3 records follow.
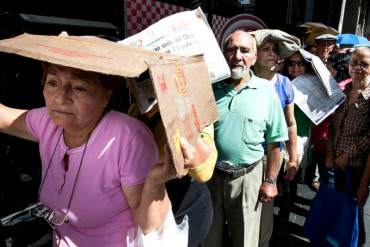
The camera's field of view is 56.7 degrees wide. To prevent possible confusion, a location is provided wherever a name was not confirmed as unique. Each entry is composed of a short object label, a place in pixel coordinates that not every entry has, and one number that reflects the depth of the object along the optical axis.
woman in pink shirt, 1.08
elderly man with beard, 2.02
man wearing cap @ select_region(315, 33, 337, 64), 3.73
